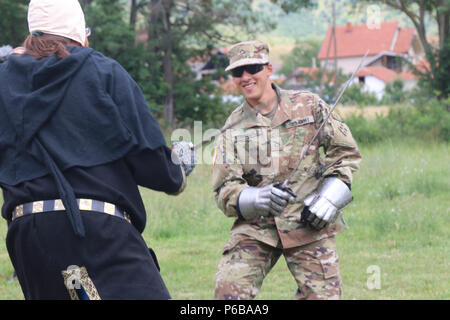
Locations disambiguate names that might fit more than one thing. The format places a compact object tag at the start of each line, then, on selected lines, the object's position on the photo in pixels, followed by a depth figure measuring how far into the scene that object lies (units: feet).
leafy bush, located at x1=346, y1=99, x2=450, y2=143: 59.93
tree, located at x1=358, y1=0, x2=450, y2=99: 73.20
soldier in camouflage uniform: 12.87
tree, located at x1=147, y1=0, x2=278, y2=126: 74.79
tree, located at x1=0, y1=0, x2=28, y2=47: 65.72
